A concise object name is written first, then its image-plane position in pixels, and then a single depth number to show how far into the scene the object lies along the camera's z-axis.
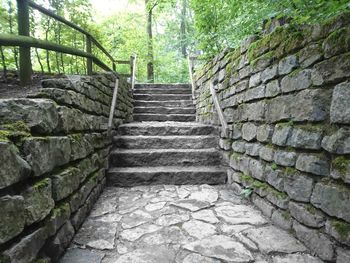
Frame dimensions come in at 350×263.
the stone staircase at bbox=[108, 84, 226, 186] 3.37
